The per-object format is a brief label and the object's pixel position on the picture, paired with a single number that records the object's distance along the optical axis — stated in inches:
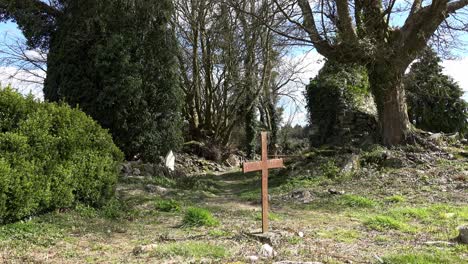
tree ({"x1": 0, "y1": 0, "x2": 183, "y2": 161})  499.2
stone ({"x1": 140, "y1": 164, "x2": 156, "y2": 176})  442.2
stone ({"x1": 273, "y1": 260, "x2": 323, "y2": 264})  157.1
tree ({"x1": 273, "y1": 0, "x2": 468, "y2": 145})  444.5
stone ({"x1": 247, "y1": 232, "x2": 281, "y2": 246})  188.4
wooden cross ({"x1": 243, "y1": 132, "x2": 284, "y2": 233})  193.9
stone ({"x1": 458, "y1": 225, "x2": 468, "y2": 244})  185.9
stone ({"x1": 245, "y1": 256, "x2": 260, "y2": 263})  161.8
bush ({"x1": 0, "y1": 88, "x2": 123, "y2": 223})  205.0
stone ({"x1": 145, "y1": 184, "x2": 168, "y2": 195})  351.1
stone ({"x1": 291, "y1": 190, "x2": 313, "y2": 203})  331.6
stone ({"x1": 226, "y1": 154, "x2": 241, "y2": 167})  861.6
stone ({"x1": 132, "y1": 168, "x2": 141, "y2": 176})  429.1
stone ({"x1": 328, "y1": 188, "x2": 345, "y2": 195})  343.1
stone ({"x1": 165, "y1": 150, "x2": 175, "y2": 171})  603.6
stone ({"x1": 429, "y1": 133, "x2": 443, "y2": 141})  504.2
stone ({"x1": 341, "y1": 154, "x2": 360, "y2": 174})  431.5
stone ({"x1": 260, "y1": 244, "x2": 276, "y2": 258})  170.6
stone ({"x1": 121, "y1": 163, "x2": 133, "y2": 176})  423.8
